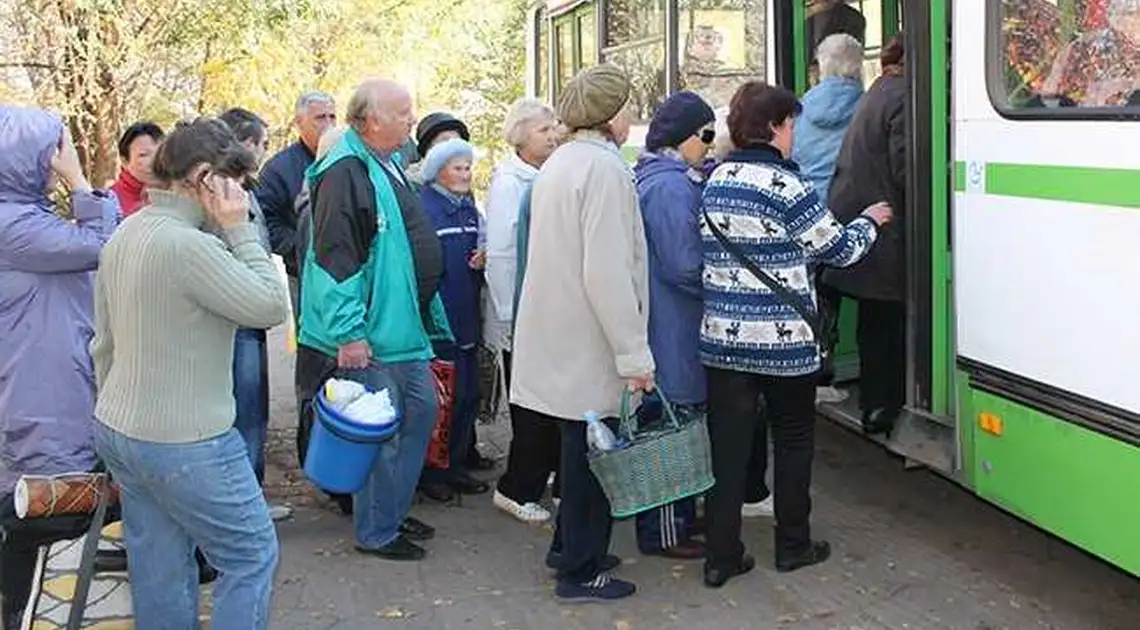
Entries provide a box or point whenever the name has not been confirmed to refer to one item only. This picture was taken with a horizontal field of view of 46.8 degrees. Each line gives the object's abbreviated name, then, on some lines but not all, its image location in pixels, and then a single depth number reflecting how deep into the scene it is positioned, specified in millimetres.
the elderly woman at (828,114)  5938
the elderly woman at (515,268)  5723
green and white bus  3809
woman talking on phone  3350
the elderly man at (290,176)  6141
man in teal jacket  4840
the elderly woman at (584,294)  4406
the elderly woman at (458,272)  6000
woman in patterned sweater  4520
